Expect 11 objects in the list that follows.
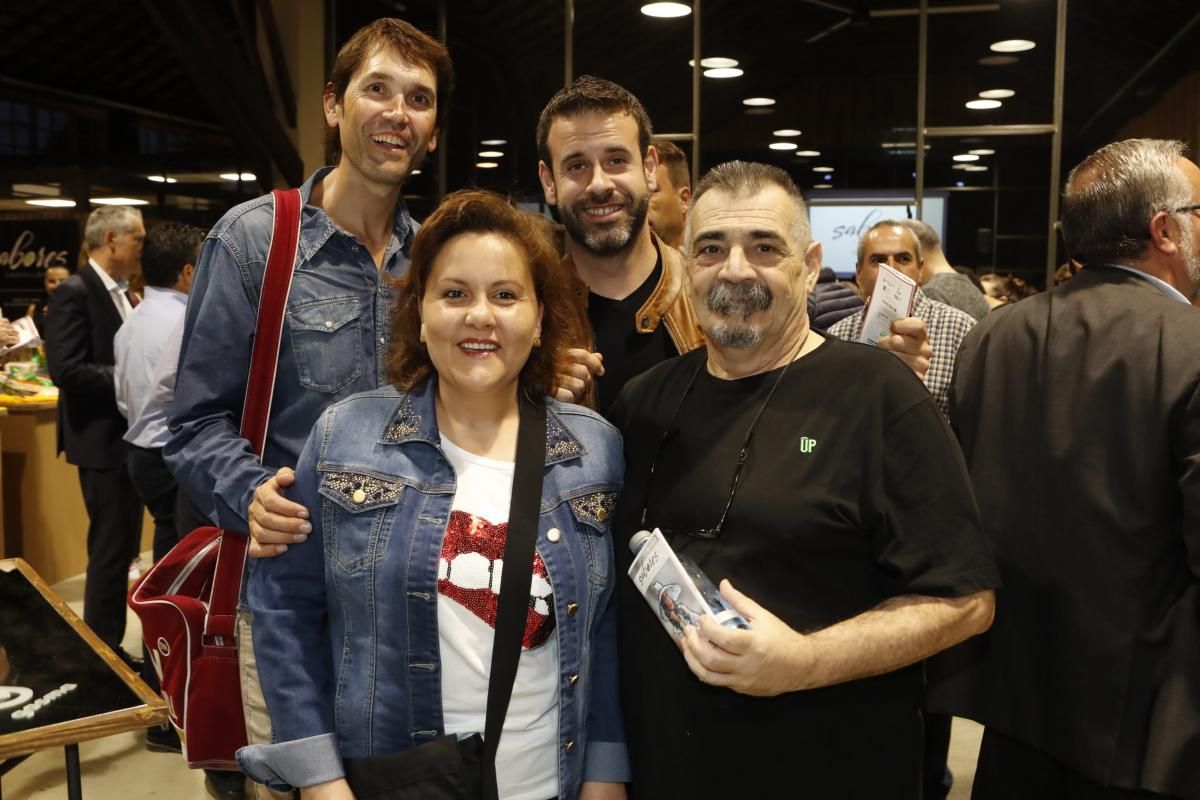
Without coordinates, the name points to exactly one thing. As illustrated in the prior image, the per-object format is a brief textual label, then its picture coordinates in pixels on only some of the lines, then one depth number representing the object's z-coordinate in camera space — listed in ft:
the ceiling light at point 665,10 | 30.07
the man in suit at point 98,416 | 14.24
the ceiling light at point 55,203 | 32.27
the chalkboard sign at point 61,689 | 5.02
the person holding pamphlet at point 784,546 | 4.82
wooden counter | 18.42
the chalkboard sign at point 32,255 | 30.99
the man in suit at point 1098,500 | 6.06
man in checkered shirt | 11.73
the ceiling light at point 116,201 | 32.42
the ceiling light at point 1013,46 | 28.76
